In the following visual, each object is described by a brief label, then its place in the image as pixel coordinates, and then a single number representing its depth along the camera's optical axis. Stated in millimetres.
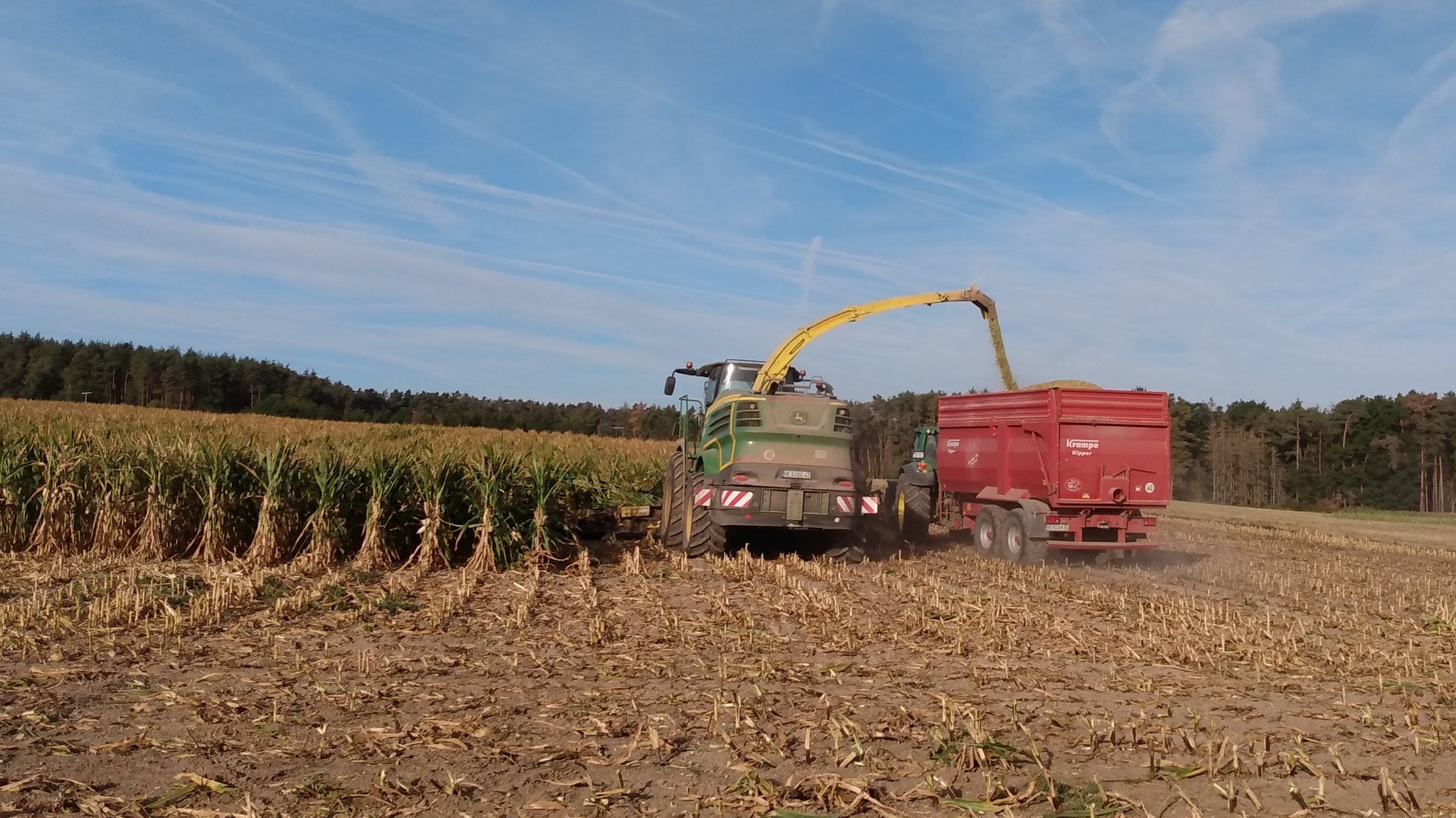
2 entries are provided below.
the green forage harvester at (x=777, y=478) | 11922
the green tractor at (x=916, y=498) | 16828
